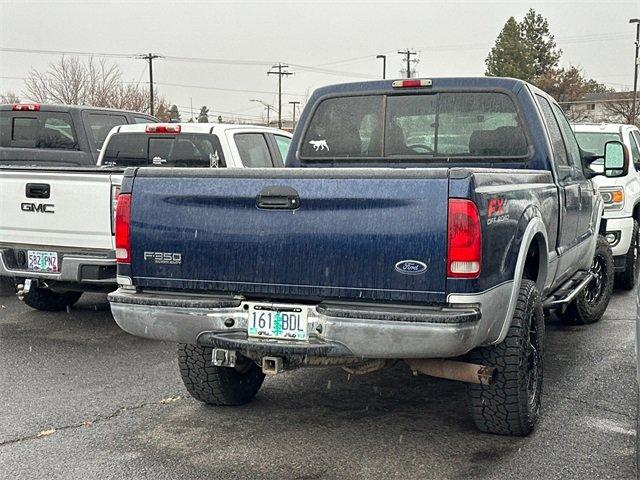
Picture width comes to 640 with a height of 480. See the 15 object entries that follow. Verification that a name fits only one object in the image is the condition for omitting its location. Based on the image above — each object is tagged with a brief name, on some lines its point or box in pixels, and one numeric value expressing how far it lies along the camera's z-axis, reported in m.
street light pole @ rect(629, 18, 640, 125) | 46.21
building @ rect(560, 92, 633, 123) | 60.10
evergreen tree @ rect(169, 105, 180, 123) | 67.91
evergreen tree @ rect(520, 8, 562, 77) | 65.44
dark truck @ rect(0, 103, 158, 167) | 10.67
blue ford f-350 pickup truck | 3.82
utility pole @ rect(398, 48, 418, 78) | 67.56
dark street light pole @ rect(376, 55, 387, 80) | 57.69
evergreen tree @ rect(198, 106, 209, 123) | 83.79
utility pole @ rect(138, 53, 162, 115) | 53.27
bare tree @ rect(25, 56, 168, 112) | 49.50
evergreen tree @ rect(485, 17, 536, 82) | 63.00
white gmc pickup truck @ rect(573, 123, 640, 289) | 8.88
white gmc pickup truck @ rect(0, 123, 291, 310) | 6.60
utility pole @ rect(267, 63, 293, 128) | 63.99
